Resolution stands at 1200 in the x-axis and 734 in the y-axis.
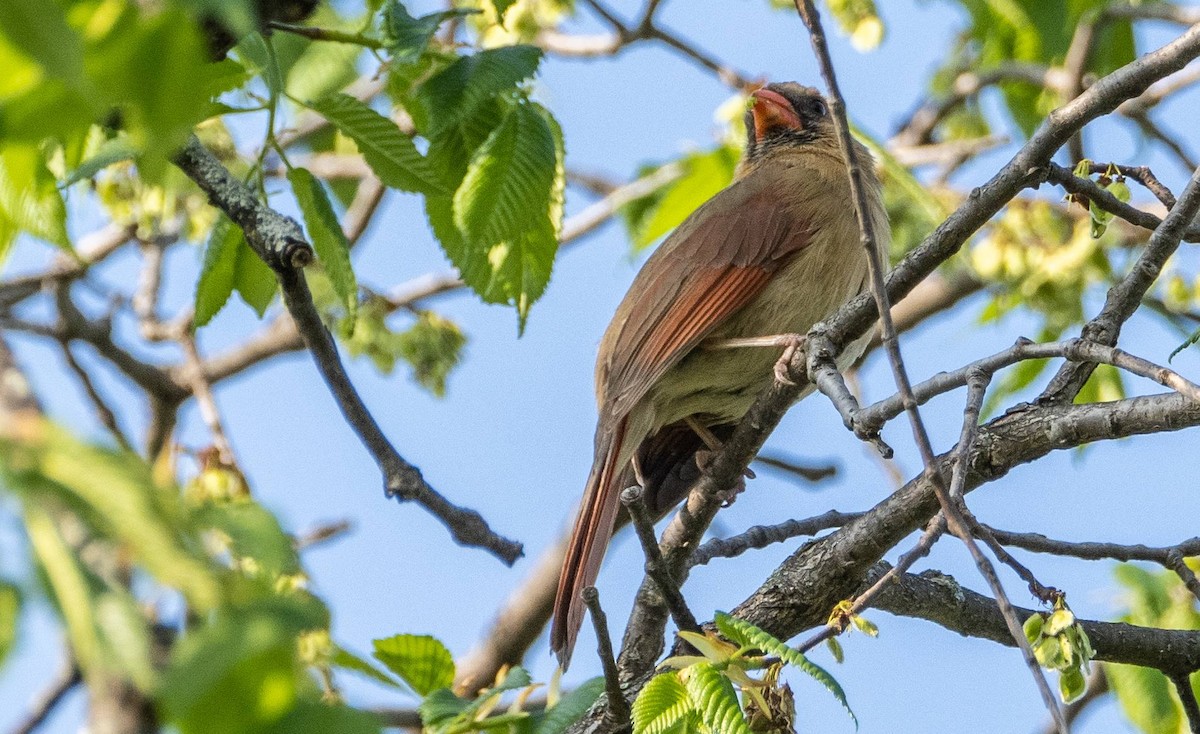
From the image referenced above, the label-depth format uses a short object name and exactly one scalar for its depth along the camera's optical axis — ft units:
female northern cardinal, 30.73
